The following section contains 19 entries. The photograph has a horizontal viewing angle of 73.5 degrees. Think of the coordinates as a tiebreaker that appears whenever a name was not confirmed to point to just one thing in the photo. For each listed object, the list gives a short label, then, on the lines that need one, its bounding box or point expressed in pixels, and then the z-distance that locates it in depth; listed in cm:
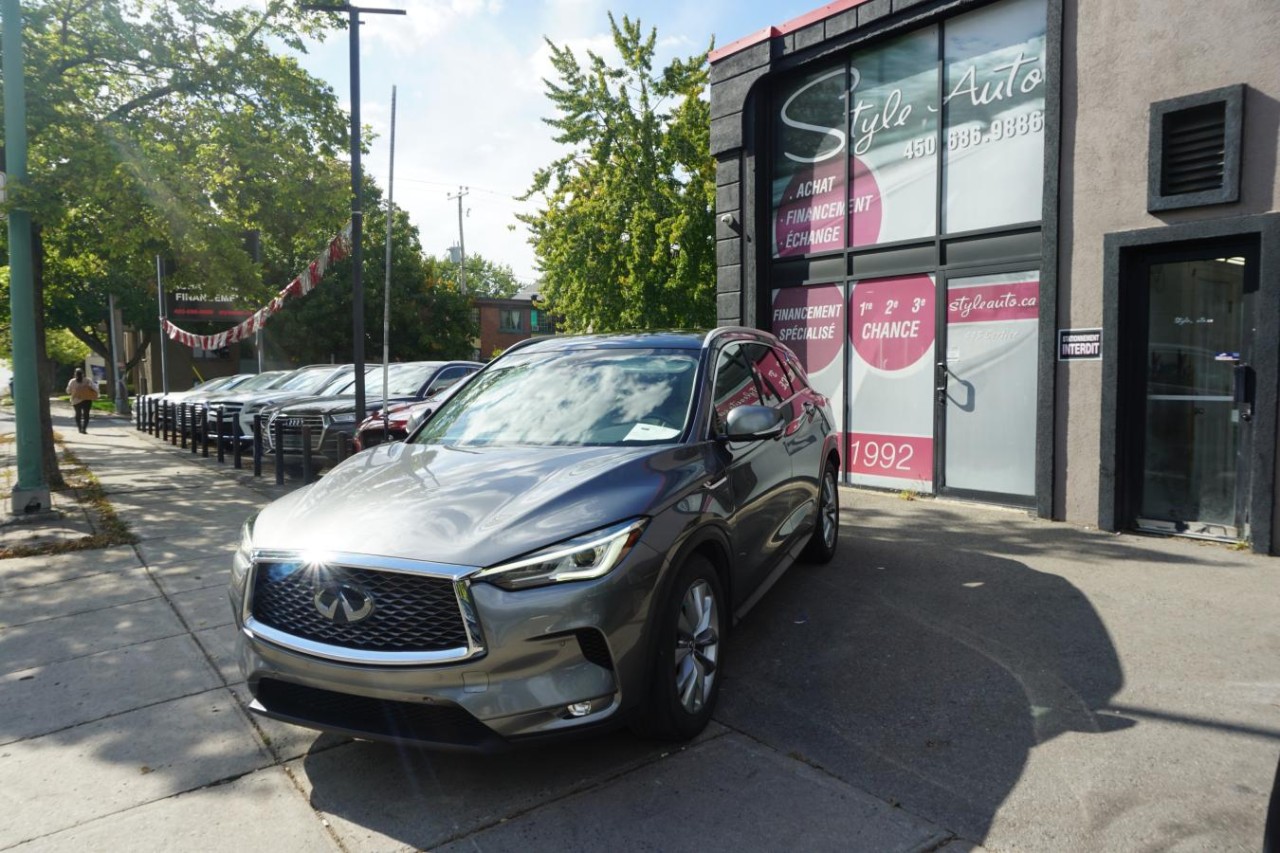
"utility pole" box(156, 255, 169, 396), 1712
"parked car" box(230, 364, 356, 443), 1348
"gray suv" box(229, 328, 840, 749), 282
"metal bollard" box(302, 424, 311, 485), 1014
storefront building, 658
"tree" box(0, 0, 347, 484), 981
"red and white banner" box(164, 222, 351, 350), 1220
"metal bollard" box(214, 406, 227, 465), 1346
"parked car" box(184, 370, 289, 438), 1498
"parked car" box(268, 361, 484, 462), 1093
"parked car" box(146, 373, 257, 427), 1893
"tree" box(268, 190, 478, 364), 3534
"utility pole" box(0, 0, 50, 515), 830
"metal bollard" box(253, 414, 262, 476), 1180
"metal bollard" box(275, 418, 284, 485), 1073
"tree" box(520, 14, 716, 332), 1736
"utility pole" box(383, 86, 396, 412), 1145
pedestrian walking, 2173
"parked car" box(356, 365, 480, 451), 940
